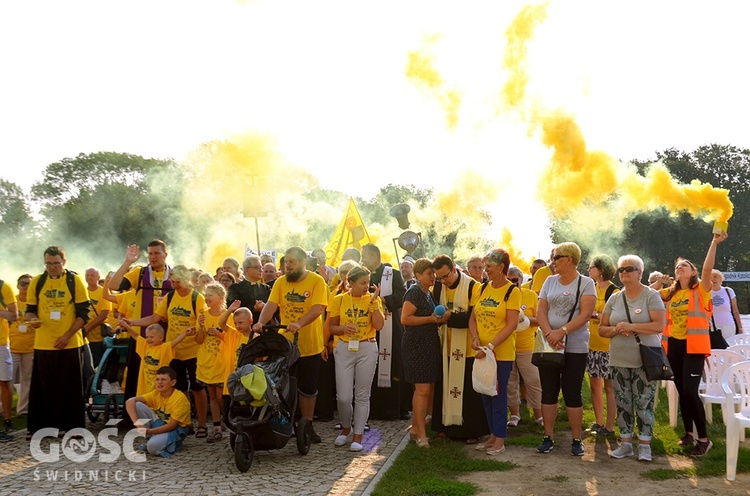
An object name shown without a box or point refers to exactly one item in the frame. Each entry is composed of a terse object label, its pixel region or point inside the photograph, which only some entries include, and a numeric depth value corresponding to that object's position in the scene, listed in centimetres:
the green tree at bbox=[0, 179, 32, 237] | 4460
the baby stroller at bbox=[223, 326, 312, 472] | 726
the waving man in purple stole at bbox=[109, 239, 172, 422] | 917
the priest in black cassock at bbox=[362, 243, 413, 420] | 975
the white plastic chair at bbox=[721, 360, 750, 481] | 664
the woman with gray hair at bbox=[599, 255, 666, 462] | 732
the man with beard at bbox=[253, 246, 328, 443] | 831
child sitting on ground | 812
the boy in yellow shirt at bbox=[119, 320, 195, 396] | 876
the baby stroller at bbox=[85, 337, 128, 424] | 948
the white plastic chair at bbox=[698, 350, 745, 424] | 809
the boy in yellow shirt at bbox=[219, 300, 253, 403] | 862
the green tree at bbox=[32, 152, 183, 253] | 5027
